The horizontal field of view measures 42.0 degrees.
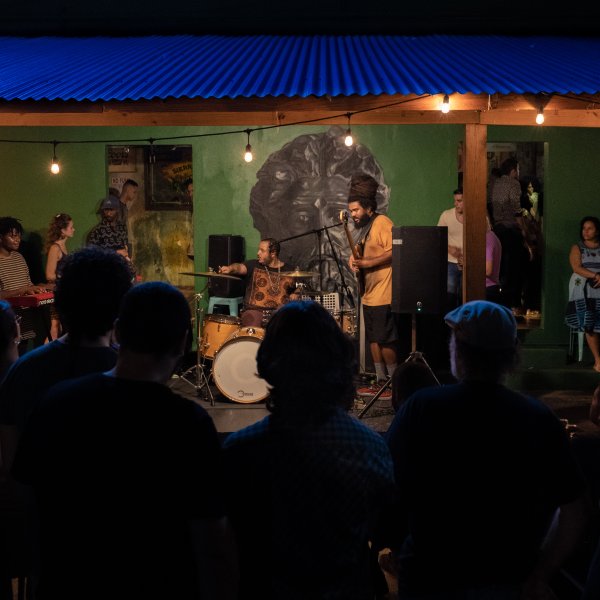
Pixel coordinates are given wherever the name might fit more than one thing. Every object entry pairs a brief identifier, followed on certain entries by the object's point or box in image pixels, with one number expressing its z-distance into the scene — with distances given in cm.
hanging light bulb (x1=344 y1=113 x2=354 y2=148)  691
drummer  876
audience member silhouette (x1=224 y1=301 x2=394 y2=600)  218
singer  895
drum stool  998
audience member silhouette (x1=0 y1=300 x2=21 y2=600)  295
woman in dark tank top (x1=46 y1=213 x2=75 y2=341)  955
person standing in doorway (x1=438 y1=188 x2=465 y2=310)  972
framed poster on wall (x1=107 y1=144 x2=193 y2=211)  1159
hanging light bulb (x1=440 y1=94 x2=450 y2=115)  612
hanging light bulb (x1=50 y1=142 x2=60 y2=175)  835
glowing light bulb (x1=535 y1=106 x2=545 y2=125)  643
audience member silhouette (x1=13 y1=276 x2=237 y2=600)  204
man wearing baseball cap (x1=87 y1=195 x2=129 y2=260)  1001
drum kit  848
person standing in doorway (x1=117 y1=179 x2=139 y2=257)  1140
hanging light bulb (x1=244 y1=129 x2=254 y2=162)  755
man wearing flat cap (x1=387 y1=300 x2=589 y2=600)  243
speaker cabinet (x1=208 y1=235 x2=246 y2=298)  995
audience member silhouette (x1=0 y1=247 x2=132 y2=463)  278
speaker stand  716
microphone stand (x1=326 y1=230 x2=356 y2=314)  1028
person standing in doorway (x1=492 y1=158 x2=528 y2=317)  1112
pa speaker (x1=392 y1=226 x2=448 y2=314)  838
